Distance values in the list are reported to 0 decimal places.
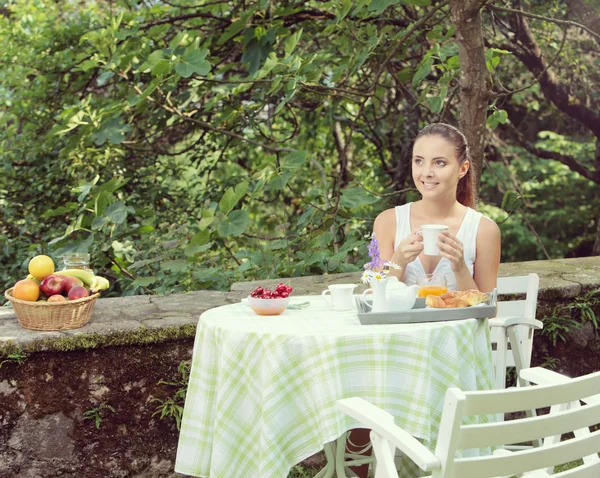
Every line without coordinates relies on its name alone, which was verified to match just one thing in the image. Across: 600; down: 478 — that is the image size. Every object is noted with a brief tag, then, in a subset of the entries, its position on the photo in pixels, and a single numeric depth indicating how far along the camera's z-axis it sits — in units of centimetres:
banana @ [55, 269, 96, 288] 357
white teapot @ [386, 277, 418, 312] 266
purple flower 277
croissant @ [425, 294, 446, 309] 270
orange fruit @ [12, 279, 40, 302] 340
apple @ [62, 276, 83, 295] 347
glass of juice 283
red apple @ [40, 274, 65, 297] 343
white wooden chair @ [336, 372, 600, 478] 173
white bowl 278
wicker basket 339
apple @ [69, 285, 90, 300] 343
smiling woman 316
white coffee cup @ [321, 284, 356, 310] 289
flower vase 269
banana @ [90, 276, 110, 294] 361
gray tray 263
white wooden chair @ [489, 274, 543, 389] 307
